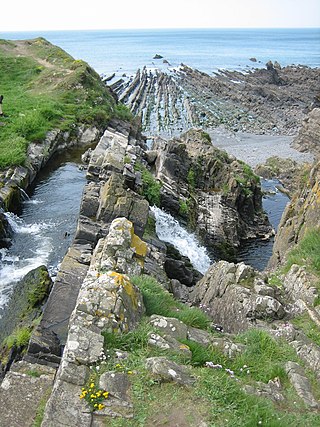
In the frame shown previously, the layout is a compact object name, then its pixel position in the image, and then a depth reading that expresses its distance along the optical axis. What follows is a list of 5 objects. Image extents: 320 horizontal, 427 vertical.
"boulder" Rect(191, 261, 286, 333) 12.04
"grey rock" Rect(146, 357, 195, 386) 7.89
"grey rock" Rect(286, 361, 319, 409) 8.31
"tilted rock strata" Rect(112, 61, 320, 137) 62.47
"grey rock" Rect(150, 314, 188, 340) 9.66
